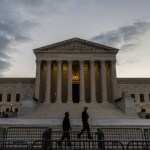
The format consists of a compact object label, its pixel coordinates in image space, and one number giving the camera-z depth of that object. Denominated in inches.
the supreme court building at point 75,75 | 1354.3
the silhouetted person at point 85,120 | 474.9
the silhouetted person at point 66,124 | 454.8
